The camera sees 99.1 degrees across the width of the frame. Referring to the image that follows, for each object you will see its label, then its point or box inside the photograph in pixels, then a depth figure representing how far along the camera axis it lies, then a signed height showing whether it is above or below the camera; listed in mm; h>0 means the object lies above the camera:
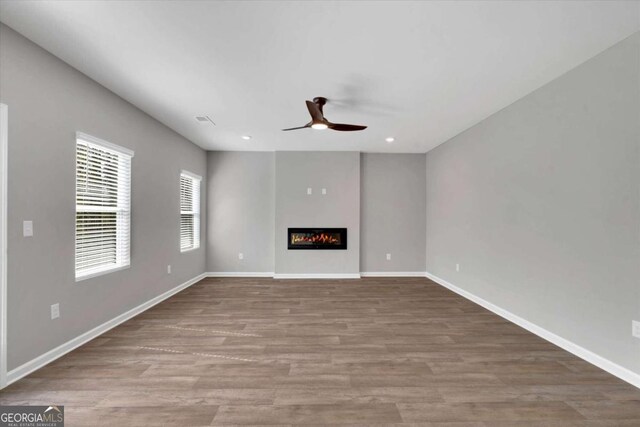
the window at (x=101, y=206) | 2734 +83
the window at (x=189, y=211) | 4938 +46
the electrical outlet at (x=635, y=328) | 2053 -870
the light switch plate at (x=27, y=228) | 2121 -116
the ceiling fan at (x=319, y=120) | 2864 +1060
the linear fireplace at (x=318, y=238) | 5695 -514
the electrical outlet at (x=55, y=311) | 2359 -851
